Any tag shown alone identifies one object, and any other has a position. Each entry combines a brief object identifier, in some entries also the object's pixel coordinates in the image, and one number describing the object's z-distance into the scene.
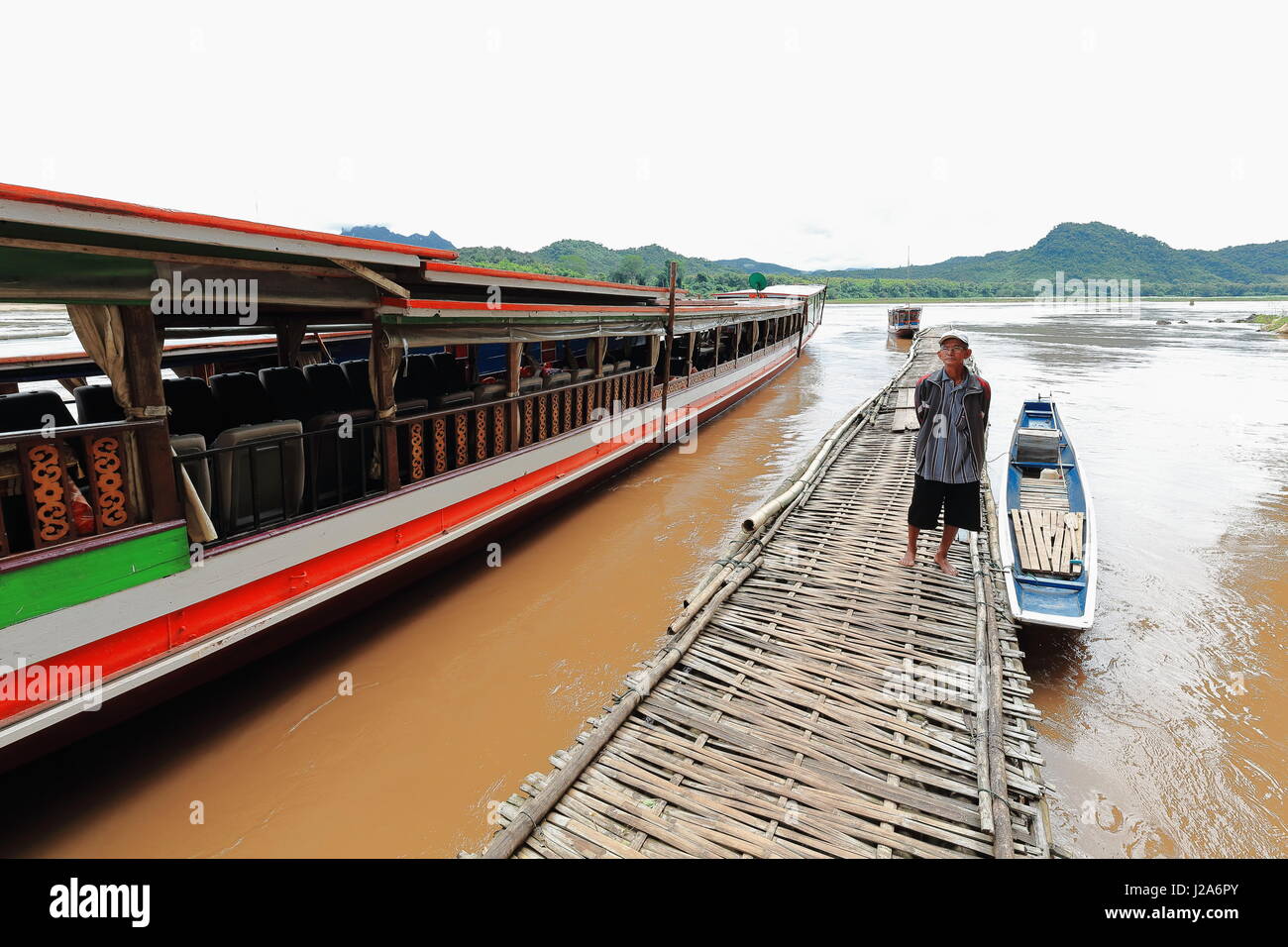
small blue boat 4.94
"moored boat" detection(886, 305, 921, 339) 37.41
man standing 4.60
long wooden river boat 3.16
